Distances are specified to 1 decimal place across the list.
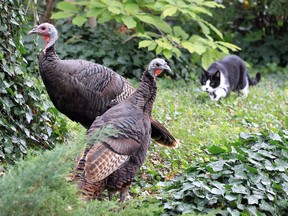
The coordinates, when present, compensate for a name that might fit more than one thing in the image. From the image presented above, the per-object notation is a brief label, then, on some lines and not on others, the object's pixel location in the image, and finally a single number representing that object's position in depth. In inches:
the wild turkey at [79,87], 457.1
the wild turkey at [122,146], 359.7
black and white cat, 726.5
